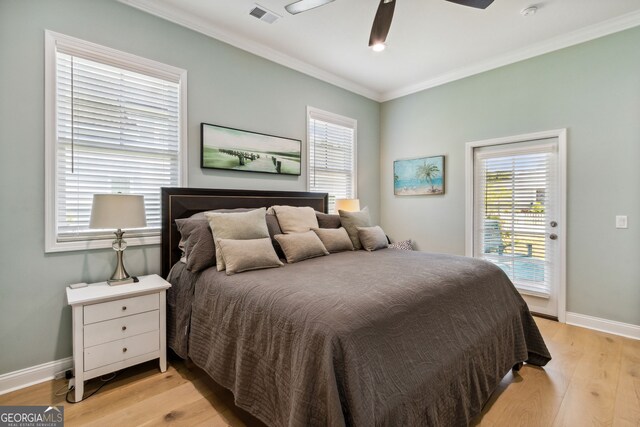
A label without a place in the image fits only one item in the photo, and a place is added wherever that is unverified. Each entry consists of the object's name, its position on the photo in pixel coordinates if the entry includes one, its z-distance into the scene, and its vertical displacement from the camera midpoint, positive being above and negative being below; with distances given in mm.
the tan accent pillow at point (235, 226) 2287 -123
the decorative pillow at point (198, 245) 2240 -260
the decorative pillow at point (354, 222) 3111 -110
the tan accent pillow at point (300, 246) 2484 -288
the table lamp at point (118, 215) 2057 -36
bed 1215 -623
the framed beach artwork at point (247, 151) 2971 +625
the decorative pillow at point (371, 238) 3051 -268
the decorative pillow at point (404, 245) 4275 -459
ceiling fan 1983 +1306
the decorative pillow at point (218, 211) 2601 -5
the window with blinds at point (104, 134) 2215 +602
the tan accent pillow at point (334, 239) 2857 -258
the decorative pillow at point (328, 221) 3168 -101
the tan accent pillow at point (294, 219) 2834 -76
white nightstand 1934 -779
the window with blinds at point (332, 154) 3994 +778
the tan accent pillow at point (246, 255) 2080 -307
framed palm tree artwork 4176 +499
